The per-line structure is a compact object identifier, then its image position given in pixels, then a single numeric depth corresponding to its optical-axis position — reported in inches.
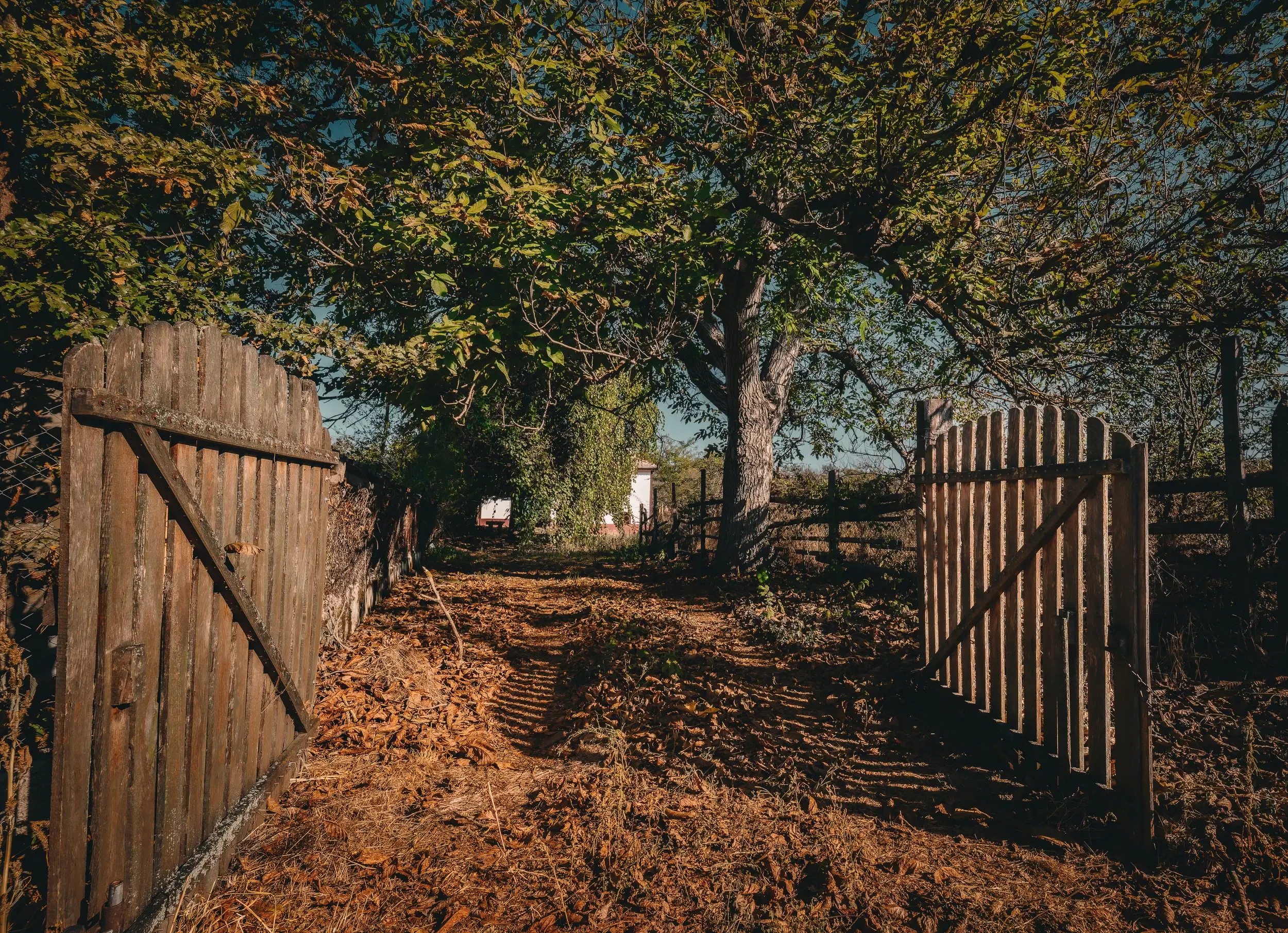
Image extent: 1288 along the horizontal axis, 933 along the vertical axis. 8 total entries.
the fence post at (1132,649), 109.5
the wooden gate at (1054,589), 112.3
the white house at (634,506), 936.3
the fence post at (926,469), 186.5
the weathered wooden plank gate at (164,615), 71.2
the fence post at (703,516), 508.4
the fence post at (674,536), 559.2
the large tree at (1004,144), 187.6
